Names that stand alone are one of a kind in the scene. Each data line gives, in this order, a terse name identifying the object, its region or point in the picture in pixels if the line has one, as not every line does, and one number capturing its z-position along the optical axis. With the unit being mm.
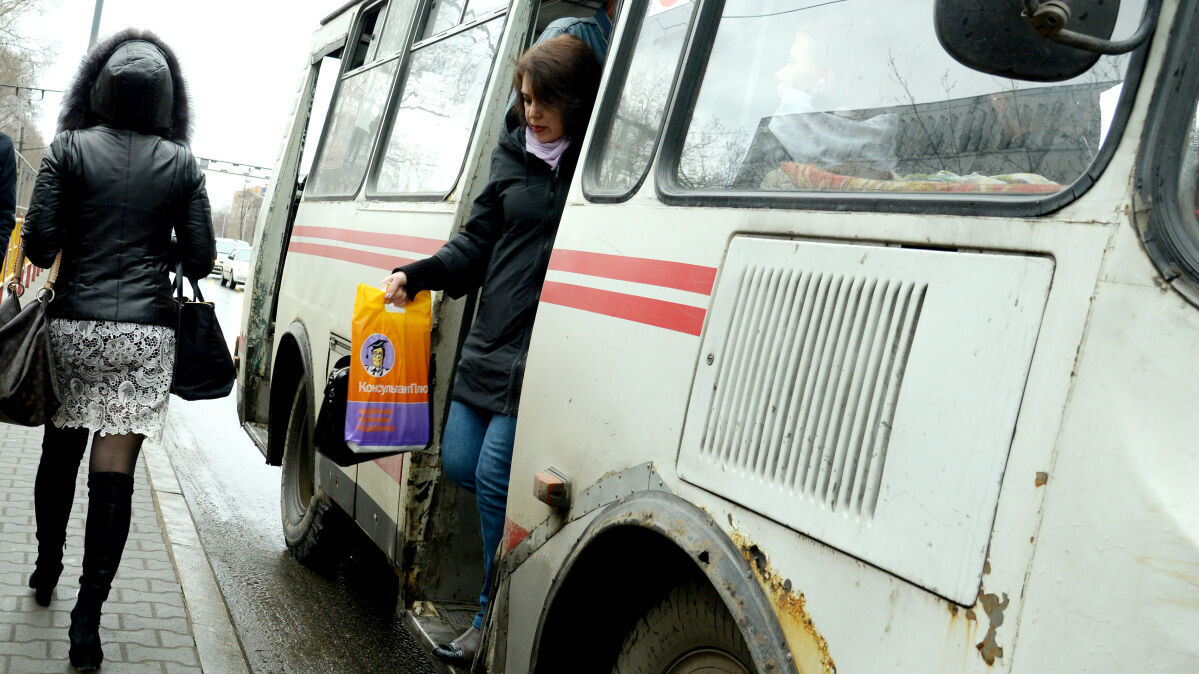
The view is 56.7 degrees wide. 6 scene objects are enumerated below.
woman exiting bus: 3172
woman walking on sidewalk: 3781
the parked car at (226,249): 41319
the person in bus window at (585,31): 3467
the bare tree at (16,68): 45312
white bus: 1469
